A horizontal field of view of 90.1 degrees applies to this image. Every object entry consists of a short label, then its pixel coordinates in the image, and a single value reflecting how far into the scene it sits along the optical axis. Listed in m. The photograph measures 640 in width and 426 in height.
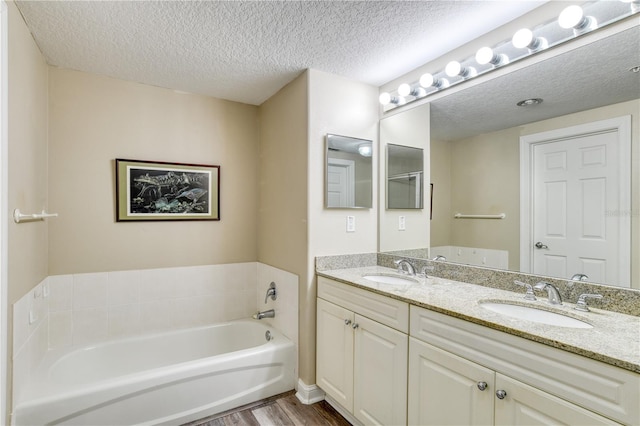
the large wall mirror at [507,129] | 1.40
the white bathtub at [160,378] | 1.74
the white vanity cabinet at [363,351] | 1.65
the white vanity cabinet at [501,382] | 0.96
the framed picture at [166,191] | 2.46
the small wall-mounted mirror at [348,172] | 2.35
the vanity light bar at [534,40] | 1.39
